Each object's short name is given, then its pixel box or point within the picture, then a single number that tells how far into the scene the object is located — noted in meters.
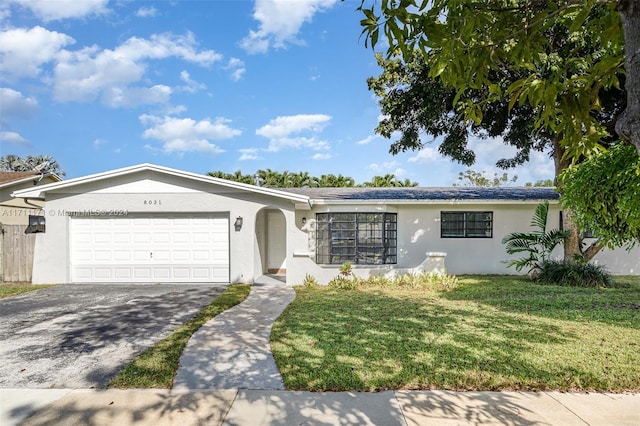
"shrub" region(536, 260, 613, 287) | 10.87
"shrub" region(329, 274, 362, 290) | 11.12
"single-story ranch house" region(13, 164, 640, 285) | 11.88
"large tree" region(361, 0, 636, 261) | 2.42
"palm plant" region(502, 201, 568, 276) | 11.63
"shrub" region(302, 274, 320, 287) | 11.52
